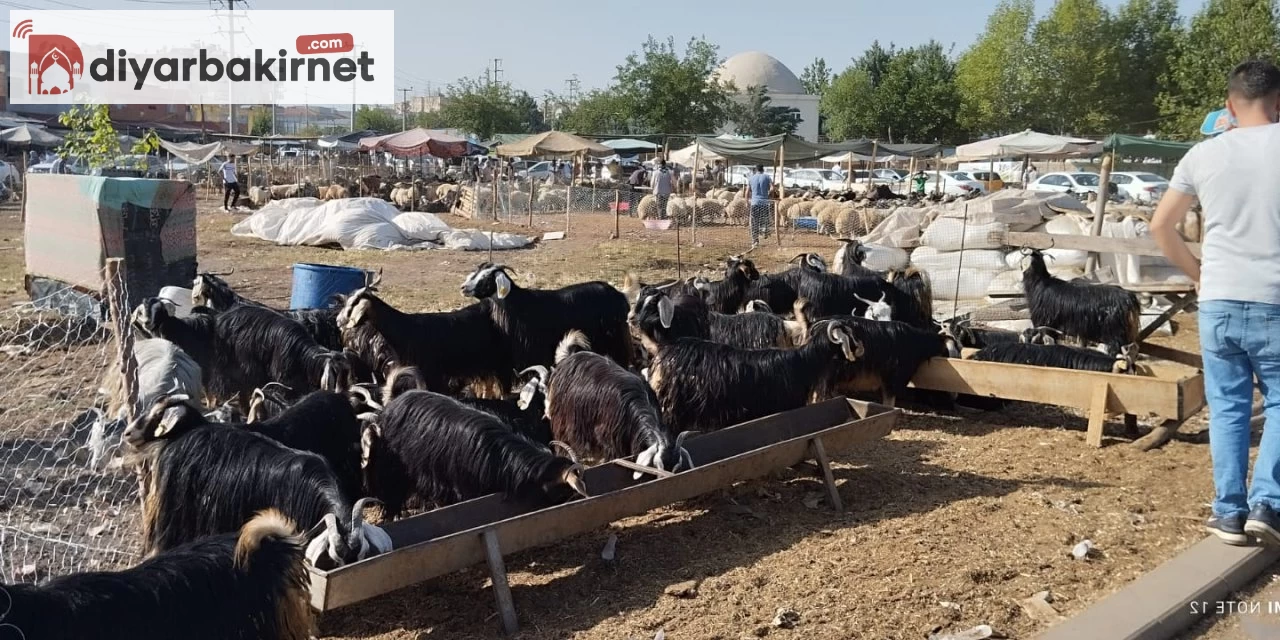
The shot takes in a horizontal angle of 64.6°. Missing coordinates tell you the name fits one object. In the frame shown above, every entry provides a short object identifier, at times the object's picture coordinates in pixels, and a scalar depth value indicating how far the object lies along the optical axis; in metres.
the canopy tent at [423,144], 30.56
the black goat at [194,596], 2.82
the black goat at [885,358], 7.27
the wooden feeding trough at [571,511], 3.73
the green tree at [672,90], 38.59
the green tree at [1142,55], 43.78
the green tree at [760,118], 53.47
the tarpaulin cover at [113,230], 9.20
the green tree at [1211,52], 31.98
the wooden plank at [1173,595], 3.64
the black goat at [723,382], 6.45
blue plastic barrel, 8.78
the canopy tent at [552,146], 24.92
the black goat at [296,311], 7.11
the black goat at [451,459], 4.64
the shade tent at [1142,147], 25.91
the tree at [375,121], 78.44
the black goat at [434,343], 6.95
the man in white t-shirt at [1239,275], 3.92
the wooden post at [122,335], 4.52
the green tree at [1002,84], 45.50
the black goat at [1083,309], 9.12
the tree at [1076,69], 43.81
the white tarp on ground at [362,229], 19.08
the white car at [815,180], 37.72
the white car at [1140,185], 28.52
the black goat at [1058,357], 7.27
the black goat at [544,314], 7.57
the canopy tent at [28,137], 34.25
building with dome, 66.44
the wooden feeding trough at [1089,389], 6.27
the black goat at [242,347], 6.60
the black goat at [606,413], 5.33
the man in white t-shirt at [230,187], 26.33
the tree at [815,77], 79.50
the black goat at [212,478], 4.04
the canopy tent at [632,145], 35.12
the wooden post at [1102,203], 11.70
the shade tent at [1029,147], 25.16
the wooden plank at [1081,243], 8.55
